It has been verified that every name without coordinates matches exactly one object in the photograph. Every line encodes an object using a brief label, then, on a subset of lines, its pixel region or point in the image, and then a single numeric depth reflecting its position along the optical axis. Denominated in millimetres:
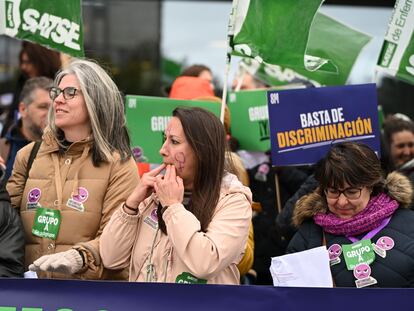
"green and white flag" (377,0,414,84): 5039
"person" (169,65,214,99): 6141
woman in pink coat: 3504
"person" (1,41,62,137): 6477
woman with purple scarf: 3842
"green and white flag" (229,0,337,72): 4789
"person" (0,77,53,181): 5496
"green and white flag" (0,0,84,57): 4895
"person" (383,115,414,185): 6367
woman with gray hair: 3938
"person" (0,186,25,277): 3773
